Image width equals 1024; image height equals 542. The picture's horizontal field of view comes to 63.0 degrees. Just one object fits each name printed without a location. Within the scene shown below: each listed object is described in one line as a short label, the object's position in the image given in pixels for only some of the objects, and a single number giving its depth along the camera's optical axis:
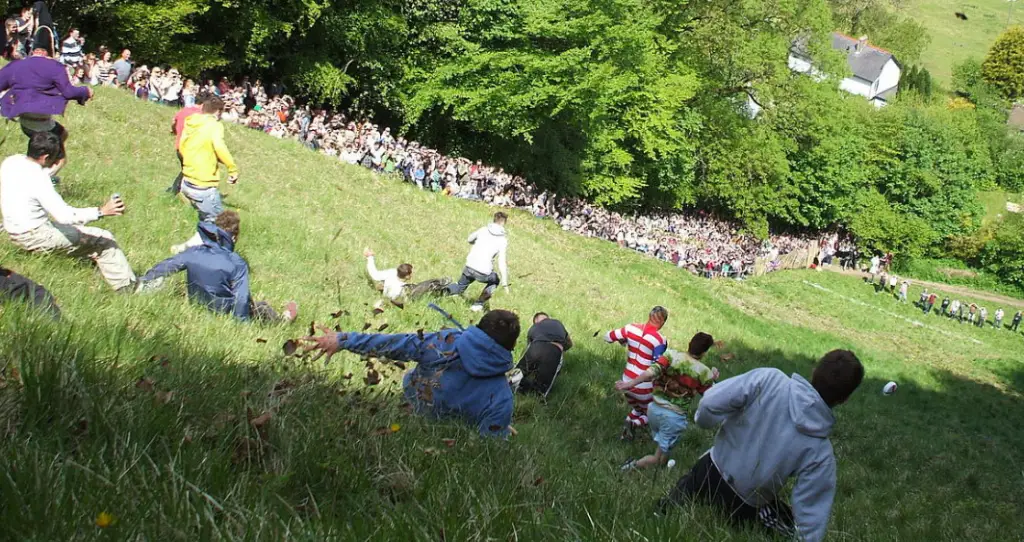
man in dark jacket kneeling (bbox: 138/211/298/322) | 7.48
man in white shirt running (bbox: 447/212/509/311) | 13.45
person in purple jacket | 9.81
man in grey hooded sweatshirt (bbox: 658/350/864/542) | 4.43
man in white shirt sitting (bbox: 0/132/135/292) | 6.79
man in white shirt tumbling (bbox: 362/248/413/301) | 11.99
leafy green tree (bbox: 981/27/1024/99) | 119.19
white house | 109.00
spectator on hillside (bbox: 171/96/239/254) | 11.17
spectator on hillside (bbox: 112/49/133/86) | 24.09
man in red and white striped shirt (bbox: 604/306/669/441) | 9.57
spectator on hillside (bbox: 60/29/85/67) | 21.16
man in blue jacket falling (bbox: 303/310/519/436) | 5.49
